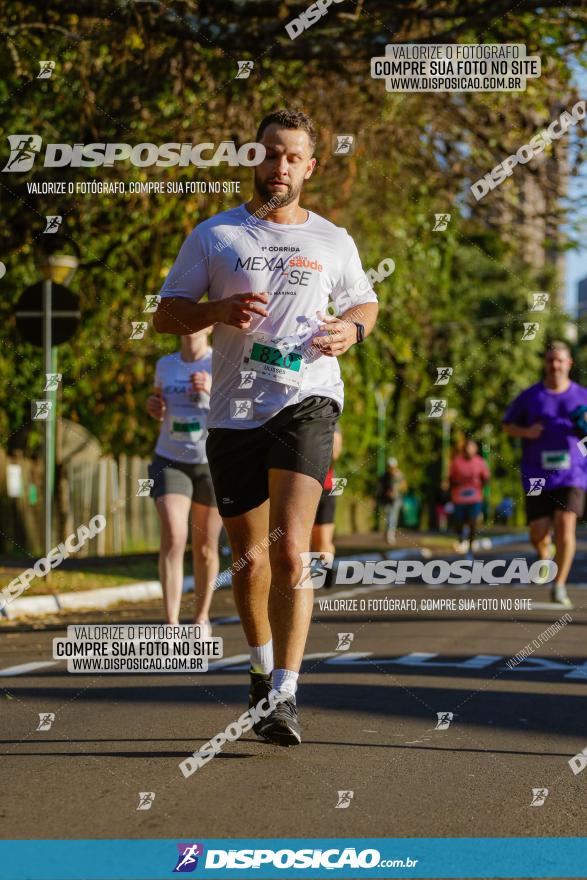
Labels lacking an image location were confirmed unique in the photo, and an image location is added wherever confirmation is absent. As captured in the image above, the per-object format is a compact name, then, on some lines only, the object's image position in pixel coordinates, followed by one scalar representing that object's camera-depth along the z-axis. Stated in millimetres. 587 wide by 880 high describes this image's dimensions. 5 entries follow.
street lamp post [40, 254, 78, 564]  12828
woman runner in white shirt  8703
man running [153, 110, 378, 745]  5469
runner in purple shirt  11883
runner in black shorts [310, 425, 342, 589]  12984
